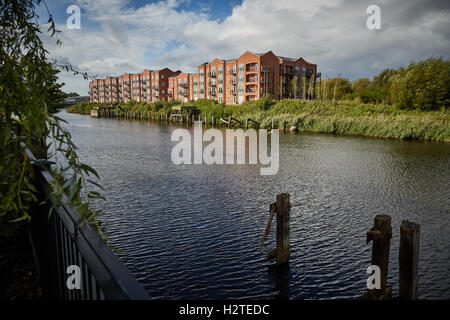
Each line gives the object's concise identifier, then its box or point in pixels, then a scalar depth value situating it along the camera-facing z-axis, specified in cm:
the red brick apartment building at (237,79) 7131
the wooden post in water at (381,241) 602
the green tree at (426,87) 4272
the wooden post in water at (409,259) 559
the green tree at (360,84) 8676
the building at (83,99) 14885
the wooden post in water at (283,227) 791
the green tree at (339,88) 7531
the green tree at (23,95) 209
